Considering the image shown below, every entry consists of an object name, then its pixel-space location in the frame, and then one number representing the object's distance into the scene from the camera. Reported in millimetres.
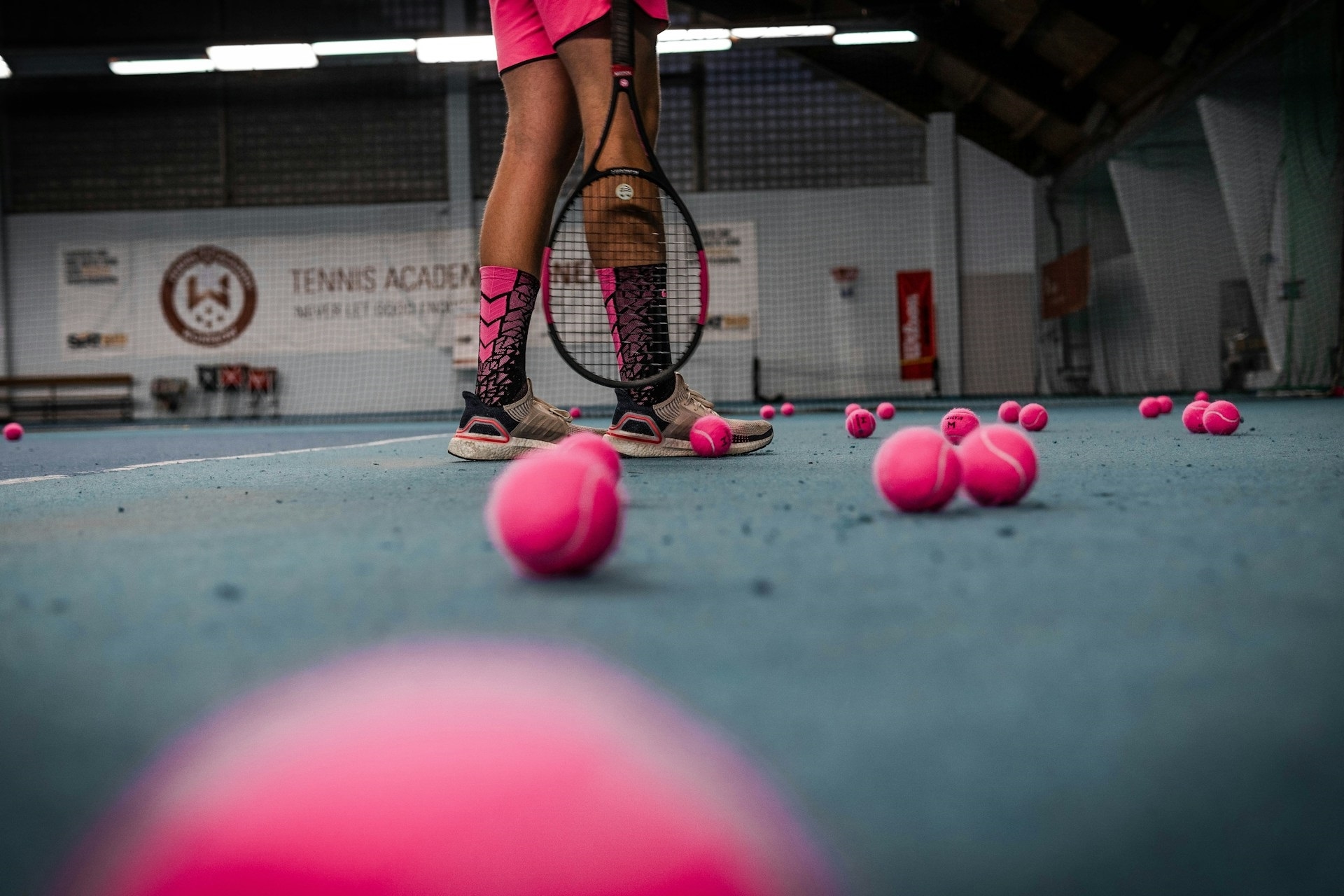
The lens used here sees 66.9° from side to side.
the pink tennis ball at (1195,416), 3127
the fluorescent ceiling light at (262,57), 10086
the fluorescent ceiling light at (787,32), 10047
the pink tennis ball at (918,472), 1256
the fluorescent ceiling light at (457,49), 10109
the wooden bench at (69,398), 12781
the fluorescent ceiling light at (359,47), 10078
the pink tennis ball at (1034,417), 3615
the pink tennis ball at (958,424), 2602
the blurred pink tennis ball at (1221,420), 2965
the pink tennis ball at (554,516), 859
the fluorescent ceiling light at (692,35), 9562
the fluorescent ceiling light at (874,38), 10141
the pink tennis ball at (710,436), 2340
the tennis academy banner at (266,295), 12742
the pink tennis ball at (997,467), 1308
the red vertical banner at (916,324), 12812
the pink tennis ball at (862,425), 3393
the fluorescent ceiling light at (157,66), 10539
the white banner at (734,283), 12852
